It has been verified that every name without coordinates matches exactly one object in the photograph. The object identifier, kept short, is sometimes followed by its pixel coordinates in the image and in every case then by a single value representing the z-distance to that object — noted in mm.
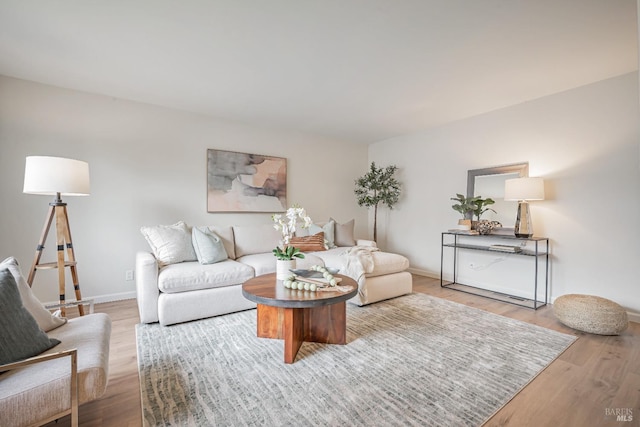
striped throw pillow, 3785
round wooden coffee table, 1957
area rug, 1459
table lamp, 3135
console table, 3248
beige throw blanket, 3037
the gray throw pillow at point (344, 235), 4199
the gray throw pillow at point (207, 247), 2996
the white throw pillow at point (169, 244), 2932
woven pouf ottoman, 2373
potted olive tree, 4973
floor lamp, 2158
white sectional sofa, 2551
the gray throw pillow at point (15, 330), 1140
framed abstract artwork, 3959
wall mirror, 3570
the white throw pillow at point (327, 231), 4020
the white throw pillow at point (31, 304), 1457
